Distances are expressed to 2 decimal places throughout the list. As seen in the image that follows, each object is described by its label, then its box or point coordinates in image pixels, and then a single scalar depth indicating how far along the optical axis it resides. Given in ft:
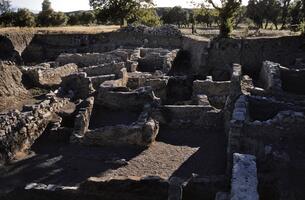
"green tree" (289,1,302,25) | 94.54
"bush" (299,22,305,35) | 58.87
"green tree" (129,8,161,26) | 103.67
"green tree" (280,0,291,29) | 101.52
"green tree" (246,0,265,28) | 107.42
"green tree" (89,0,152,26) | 98.49
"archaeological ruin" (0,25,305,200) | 22.79
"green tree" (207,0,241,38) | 62.20
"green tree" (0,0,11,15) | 190.14
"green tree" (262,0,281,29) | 107.34
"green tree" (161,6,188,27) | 141.08
